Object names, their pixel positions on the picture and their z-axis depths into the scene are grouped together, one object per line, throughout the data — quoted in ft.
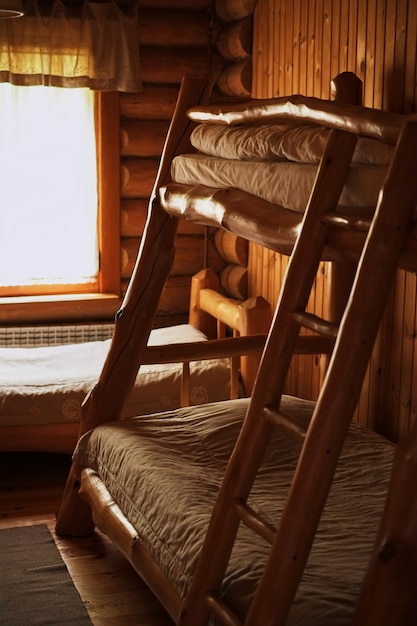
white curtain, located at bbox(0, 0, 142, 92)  18.85
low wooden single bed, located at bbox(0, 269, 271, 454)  16.63
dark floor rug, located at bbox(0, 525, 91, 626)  12.30
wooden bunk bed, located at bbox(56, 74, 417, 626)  8.13
